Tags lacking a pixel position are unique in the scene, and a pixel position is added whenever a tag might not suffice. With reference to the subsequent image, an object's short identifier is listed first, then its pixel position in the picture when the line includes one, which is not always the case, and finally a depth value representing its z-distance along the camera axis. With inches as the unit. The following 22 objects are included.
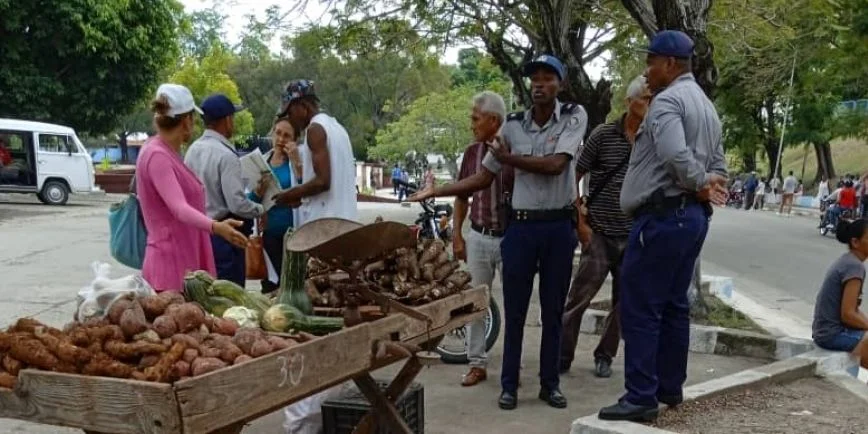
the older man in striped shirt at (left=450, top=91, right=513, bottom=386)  222.4
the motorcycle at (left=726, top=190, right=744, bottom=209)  1712.1
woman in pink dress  150.3
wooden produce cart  88.6
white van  959.6
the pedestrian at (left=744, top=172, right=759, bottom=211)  1611.7
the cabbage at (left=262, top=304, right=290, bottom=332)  125.0
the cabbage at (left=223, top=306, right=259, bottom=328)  124.4
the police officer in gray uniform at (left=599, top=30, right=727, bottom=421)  165.0
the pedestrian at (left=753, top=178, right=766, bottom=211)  1595.7
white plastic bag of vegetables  117.3
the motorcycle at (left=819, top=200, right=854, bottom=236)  873.5
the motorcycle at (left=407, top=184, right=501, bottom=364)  258.5
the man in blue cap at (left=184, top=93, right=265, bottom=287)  192.4
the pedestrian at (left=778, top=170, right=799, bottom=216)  1374.3
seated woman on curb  230.2
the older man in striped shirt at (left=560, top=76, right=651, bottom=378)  224.7
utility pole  1464.6
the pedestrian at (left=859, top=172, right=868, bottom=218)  887.1
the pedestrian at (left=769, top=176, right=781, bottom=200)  1688.0
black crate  159.8
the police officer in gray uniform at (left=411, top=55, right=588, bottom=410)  192.7
